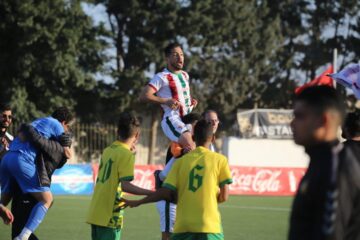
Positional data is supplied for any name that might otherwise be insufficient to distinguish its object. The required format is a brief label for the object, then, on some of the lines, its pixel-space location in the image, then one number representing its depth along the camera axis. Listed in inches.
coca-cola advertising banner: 2443.4
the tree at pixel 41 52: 3093.8
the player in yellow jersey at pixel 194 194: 575.8
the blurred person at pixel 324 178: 311.7
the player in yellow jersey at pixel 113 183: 652.1
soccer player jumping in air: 767.7
